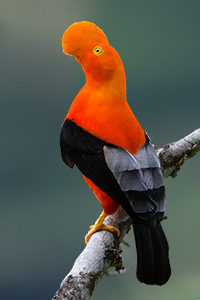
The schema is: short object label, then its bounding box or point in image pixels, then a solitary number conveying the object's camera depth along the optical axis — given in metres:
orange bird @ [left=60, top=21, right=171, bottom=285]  5.77
